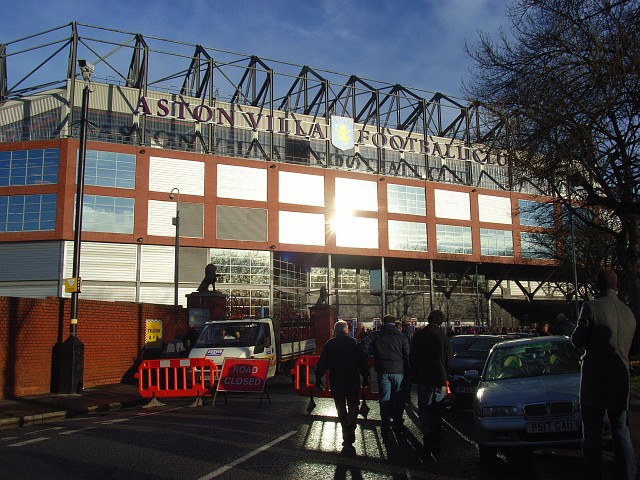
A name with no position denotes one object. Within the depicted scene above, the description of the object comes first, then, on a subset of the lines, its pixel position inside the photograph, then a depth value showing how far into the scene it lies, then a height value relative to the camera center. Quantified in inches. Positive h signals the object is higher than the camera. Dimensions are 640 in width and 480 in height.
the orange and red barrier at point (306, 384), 488.1 -56.9
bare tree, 446.0 +165.0
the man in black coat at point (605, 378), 197.9 -20.3
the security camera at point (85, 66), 693.3 +283.2
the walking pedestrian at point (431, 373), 314.2 -29.7
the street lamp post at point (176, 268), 1185.5 +98.1
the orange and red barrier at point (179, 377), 559.2 -54.7
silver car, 279.0 -43.7
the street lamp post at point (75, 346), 630.5 -27.0
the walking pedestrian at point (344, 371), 340.5 -29.7
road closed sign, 547.5 -50.4
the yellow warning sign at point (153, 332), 857.0 -19.2
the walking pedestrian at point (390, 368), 360.8 -30.2
